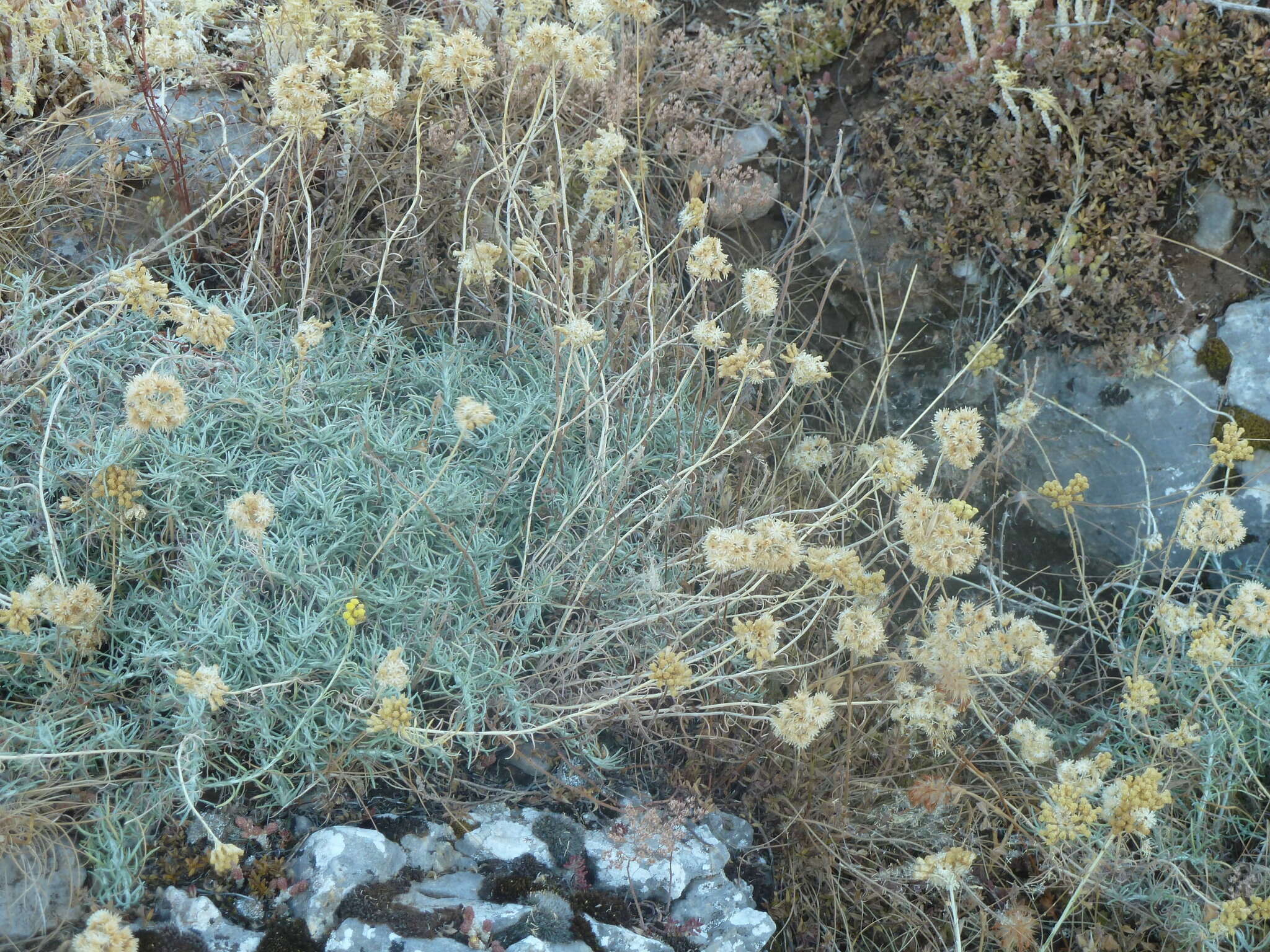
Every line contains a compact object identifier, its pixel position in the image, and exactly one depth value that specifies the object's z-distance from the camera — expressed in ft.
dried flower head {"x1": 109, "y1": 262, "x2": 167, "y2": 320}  7.22
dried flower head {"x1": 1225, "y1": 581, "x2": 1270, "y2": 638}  7.95
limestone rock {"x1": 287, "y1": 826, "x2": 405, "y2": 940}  6.98
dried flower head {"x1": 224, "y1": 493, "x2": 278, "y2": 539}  6.64
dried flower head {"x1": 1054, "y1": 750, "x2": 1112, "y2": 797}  7.57
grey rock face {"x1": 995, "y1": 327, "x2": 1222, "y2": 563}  10.88
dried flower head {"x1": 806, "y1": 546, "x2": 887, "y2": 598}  7.47
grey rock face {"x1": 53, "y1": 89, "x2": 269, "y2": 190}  11.03
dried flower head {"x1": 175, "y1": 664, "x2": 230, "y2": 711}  6.39
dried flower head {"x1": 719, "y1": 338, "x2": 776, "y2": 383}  7.82
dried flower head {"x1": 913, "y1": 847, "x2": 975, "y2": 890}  7.38
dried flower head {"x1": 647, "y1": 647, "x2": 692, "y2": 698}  6.99
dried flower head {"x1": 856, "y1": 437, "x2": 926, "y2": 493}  8.09
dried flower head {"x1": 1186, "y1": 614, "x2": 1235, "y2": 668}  7.85
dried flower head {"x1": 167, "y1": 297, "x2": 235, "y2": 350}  7.18
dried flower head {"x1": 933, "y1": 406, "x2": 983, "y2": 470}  7.64
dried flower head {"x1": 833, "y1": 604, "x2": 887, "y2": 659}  7.43
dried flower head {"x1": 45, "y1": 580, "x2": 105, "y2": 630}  7.19
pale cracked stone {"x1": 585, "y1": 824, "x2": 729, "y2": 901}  7.89
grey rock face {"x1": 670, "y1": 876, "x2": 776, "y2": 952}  7.84
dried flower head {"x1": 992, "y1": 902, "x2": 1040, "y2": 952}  7.91
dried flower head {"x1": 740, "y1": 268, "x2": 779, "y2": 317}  8.05
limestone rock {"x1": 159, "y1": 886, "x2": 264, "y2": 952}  6.82
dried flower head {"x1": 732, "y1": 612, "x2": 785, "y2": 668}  7.21
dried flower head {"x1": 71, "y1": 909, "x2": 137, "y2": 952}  5.91
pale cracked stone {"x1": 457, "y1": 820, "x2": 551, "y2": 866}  7.76
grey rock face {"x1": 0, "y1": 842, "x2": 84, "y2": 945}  6.68
